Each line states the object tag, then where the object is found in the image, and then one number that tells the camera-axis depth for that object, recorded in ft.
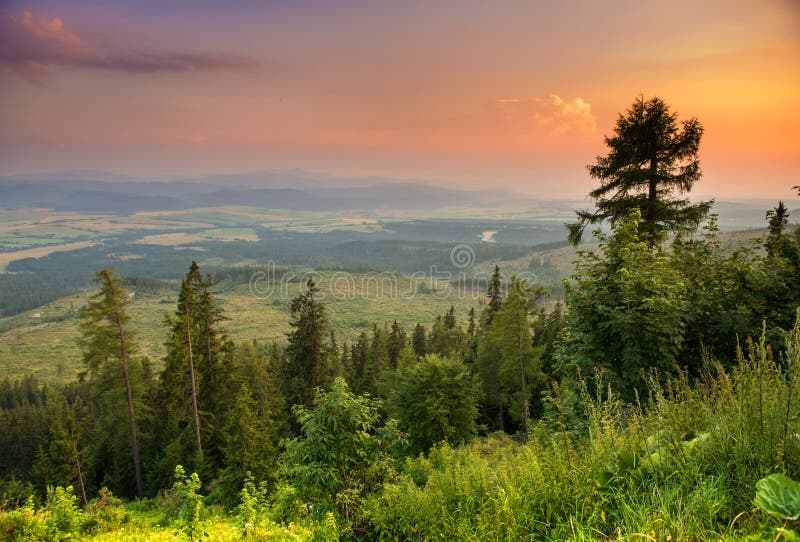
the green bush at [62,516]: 25.08
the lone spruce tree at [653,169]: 47.50
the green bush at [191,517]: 19.39
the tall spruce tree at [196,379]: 77.30
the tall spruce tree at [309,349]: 100.22
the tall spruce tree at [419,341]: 194.00
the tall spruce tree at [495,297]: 134.75
